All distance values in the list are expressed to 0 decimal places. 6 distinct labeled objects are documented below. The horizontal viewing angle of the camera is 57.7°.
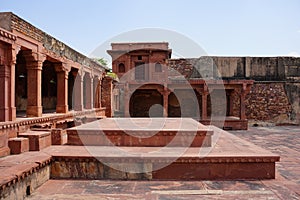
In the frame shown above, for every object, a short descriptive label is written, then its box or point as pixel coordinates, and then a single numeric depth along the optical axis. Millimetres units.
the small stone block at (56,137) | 5910
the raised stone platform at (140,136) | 5605
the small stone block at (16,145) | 5137
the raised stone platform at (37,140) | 5289
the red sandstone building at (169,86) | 14367
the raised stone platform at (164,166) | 4699
